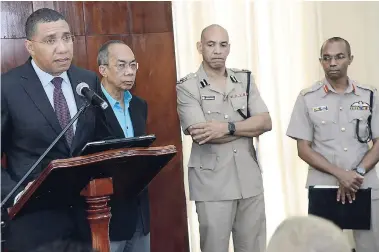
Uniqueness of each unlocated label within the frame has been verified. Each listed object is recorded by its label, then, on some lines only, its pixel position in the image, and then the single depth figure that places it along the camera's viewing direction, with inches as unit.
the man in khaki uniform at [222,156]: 138.8
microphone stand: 93.3
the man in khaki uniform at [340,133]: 143.0
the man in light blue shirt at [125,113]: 123.4
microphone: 97.1
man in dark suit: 109.9
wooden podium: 90.0
